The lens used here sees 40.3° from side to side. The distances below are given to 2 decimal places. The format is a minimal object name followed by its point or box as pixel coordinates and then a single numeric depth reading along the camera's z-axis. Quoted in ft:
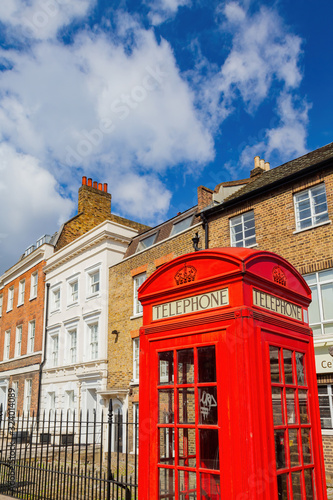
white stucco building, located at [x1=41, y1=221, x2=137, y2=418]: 71.41
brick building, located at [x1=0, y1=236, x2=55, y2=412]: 89.20
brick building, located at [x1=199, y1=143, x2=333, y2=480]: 41.75
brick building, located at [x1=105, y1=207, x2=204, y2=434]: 61.46
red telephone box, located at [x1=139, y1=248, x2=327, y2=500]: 11.53
